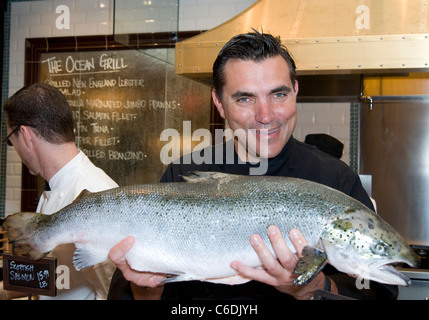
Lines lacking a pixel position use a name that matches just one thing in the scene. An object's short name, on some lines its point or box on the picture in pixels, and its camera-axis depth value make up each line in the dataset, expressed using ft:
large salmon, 3.75
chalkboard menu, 12.75
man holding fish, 4.56
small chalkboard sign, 4.65
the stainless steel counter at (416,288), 8.81
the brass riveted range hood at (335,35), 7.38
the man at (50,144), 6.67
